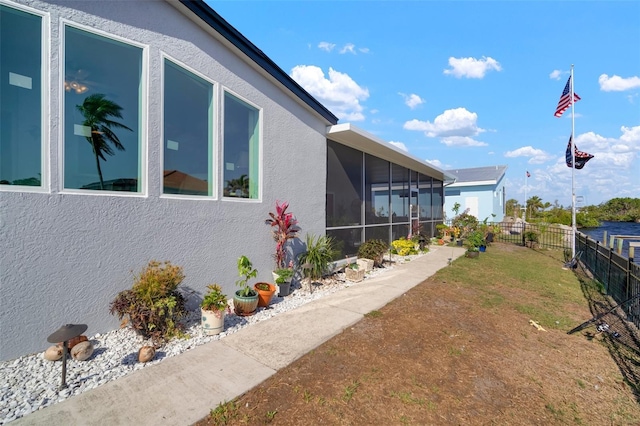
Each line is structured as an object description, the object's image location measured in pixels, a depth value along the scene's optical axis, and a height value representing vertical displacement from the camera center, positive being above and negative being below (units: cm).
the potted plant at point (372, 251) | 745 -115
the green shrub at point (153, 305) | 301 -113
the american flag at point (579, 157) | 1008 +218
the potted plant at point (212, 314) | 343 -138
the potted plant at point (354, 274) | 632 -154
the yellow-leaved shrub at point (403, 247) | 957 -133
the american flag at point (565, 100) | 966 +423
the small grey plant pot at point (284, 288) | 508 -154
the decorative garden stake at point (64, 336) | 222 -111
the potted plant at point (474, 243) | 952 -127
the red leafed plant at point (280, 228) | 535 -36
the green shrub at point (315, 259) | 571 -110
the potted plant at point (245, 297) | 404 -137
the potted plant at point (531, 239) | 1233 -132
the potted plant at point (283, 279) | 502 -135
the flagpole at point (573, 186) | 985 +105
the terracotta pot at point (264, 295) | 443 -146
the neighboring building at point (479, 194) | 2027 +148
